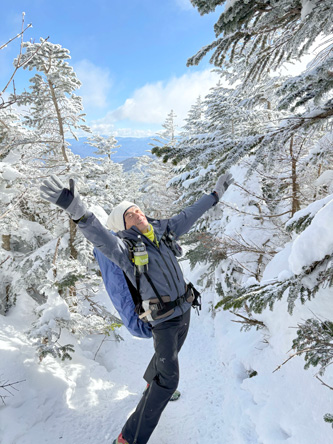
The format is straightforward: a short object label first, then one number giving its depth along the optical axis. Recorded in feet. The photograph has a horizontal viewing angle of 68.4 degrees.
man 11.03
